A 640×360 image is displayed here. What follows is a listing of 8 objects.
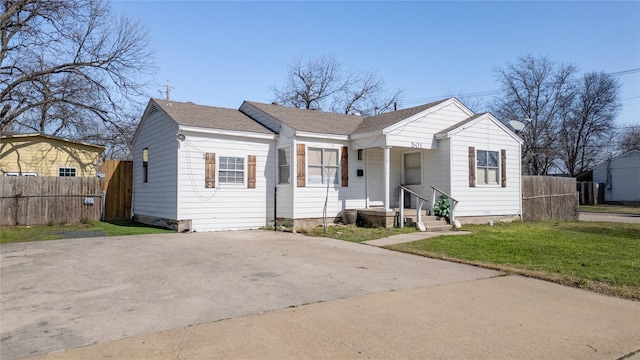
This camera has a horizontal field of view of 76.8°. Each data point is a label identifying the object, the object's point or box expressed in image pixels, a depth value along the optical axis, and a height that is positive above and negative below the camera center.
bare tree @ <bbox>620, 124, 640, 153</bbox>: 40.78 +5.75
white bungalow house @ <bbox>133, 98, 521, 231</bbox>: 12.95 +1.05
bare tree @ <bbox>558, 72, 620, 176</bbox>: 37.75 +6.99
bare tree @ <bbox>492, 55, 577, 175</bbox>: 36.44 +7.82
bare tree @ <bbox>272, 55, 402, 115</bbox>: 35.12 +8.52
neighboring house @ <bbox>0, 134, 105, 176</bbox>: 17.58 +1.67
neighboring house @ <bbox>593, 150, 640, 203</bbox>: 33.38 +1.37
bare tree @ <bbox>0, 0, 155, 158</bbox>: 18.81 +6.06
